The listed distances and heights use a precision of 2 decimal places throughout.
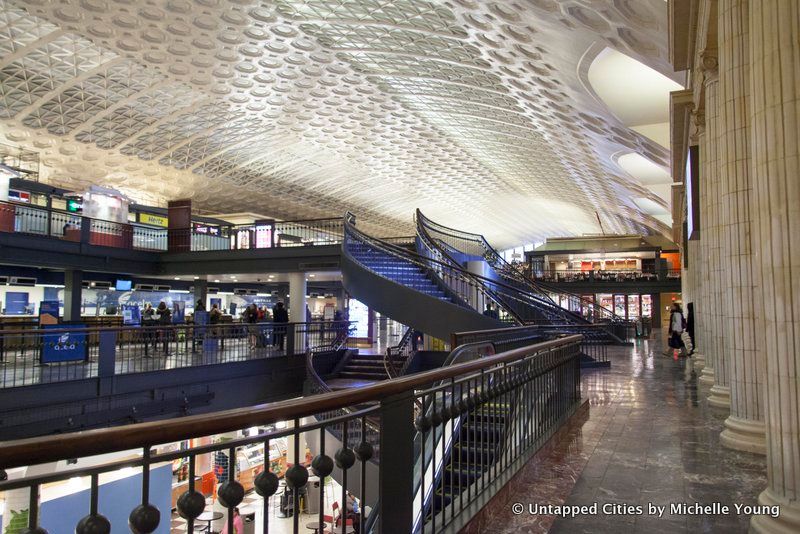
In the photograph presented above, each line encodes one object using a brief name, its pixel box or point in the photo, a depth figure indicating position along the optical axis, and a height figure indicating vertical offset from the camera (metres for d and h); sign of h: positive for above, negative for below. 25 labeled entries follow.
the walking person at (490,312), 14.30 -0.30
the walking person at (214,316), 17.52 -0.46
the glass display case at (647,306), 39.29 -0.43
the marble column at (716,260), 6.96 +0.53
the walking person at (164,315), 17.95 -0.44
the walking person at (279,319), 16.30 -0.58
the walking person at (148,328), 12.94 -0.67
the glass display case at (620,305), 39.56 -0.35
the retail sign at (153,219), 29.51 +4.51
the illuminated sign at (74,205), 25.58 +4.56
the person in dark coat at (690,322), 14.76 -0.61
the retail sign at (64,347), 11.10 -0.93
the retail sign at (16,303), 19.85 -0.03
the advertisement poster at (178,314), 21.30 -0.50
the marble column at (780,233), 2.90 +0.36
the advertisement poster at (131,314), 22.40 -0.53
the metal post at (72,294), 19.19 +0.28
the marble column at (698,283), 8.71 +0.40
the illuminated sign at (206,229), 24.51 +3.53
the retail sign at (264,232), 22.32 +2.82
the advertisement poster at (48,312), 14.11 -0.26
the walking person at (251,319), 15.91 -0.62
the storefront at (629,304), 39.03 -0.28
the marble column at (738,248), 4.99 +0.50
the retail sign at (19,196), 21.95 +4.37
